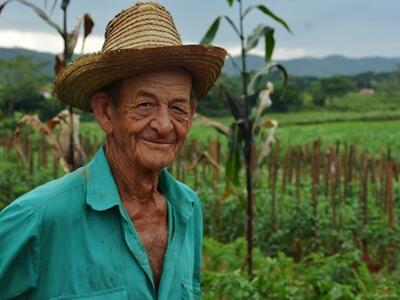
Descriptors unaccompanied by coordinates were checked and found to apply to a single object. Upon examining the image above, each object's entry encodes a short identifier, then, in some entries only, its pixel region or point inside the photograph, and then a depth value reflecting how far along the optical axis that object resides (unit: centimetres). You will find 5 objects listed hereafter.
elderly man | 169
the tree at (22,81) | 3519
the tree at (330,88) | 5632
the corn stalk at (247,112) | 522
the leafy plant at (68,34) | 424
